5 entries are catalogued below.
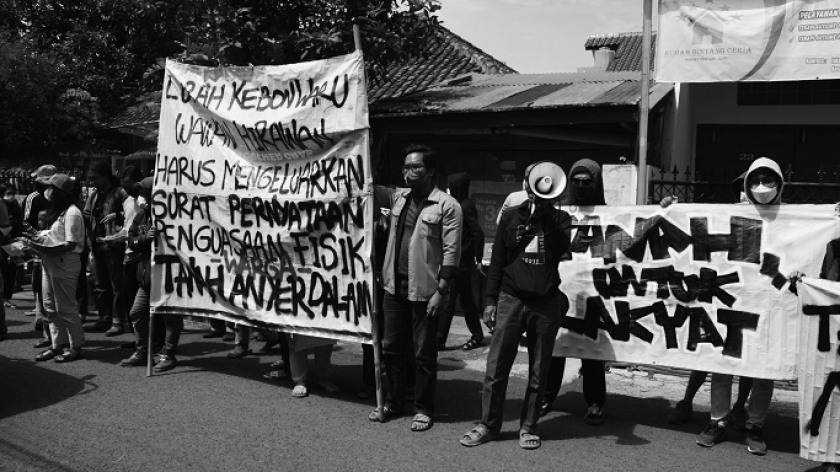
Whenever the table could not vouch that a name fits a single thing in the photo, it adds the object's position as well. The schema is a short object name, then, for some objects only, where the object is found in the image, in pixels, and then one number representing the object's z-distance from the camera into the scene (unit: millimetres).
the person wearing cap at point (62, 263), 7375
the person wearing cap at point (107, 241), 8672
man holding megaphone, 5125
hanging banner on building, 8273
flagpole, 7570
